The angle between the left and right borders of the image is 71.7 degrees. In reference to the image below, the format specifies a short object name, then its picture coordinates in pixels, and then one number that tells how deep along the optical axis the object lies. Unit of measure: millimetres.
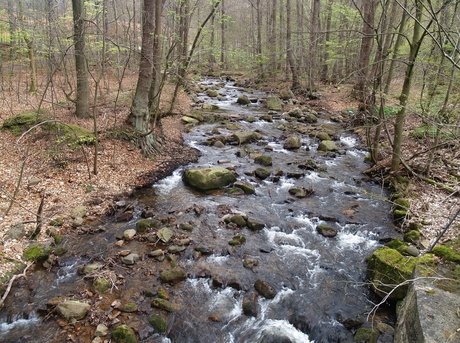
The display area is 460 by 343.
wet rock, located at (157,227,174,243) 7702
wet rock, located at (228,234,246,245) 7784
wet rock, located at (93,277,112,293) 6125
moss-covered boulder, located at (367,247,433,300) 5827
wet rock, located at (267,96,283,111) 20609
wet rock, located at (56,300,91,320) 5477
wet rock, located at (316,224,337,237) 8227
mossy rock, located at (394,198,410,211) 8774
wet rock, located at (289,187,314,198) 10156
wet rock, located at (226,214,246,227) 8555
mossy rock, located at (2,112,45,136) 10789
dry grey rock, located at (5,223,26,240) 6968
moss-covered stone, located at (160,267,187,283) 6523
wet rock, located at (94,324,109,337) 5203
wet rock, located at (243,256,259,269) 7090
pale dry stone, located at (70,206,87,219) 8219
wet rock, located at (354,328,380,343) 5277
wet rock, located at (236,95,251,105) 22078
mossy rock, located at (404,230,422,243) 7426
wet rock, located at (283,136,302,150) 14039
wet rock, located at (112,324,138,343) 5133
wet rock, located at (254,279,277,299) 6324
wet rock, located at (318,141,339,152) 13766
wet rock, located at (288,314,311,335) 5703
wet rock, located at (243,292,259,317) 5938
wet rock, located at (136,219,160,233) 8086
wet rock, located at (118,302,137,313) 5730
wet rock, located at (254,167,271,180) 11352
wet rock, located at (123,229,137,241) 7753
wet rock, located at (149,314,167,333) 5488
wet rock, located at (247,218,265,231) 8406
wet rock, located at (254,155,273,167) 12350
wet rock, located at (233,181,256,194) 10298
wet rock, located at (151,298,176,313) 5879
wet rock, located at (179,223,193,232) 8250
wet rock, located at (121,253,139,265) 6895
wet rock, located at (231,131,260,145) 14575
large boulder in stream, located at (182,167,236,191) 10289
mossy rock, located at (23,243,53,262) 6777
